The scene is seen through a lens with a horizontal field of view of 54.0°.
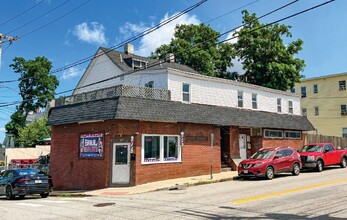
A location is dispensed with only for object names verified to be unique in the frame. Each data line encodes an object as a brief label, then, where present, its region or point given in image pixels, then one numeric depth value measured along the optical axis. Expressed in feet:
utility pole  82.26
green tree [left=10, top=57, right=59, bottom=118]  186.19
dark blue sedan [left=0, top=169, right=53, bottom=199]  53.21
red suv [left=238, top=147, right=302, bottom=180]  59.88
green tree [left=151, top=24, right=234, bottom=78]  138.62
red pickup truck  70.98
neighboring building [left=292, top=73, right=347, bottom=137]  154.10
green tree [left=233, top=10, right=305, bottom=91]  132.36
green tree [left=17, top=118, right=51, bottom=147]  144.87
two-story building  61.87
